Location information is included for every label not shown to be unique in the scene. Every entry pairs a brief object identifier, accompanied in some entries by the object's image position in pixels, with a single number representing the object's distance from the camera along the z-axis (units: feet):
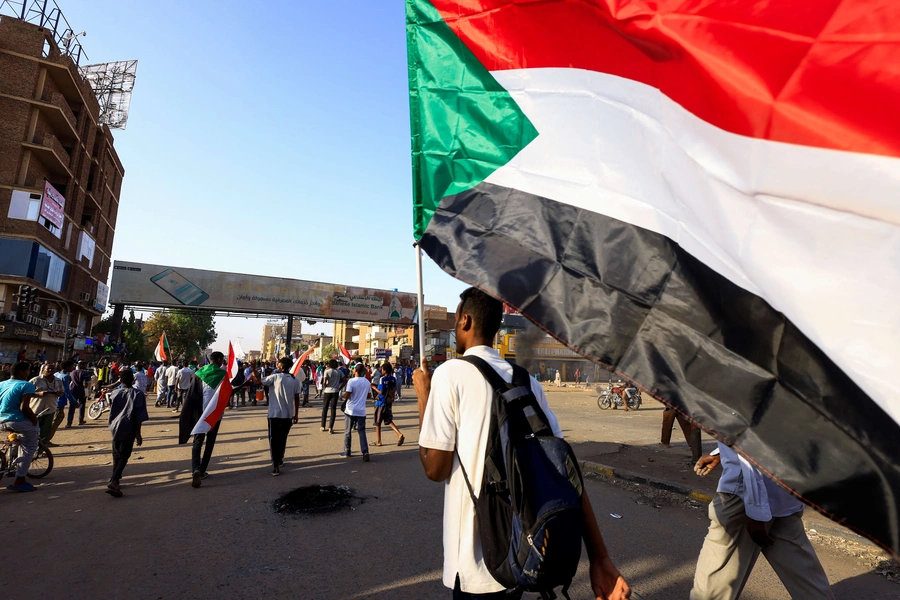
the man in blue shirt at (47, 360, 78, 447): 33.37
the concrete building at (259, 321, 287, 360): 447.59
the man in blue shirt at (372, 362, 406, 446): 36.65
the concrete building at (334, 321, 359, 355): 300.61
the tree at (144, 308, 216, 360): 192.03
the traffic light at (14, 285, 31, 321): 73.39
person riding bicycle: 22.57
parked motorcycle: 70.44
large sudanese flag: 4.15
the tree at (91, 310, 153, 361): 159.89
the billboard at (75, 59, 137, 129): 158.20
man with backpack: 4.72
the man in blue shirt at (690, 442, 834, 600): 9.37
